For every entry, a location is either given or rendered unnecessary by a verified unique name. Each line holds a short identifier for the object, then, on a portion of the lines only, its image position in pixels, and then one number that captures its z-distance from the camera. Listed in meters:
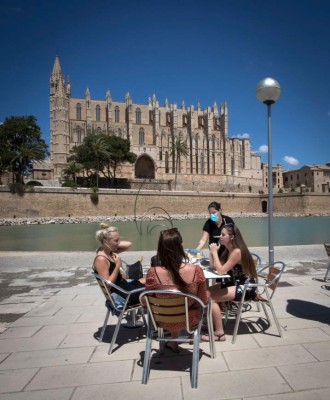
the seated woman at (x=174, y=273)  2.60
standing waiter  4.80
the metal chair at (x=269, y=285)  3.20
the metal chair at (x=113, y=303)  3.06
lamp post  5.67
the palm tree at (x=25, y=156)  38.16
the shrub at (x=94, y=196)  40.25
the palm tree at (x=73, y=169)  45.97
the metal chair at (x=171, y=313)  2.47
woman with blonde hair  3.31
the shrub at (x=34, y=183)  41.32
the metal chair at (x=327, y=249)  5.58
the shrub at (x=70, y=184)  42.80
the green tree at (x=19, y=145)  38.22
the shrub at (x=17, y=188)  36.16
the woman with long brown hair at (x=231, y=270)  3.25
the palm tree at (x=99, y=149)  44.53
